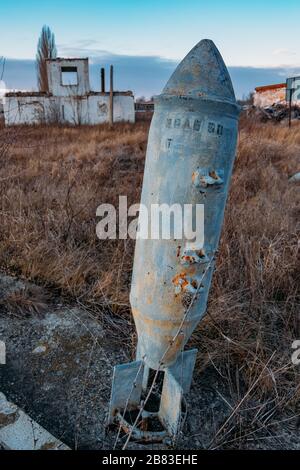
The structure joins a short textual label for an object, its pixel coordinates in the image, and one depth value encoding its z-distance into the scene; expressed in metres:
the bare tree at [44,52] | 23.59
